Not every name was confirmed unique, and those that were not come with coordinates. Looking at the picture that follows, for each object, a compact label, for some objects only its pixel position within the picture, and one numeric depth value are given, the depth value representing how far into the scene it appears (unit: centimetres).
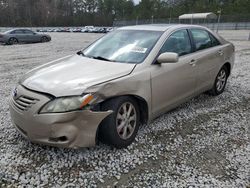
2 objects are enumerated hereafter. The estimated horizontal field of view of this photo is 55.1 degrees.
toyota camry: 254
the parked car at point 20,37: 1756
